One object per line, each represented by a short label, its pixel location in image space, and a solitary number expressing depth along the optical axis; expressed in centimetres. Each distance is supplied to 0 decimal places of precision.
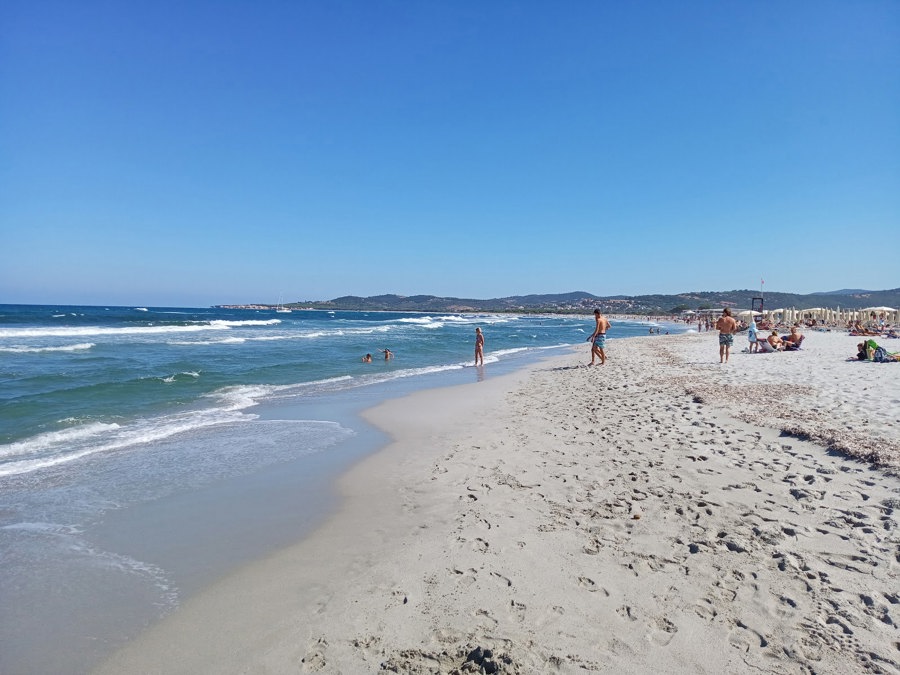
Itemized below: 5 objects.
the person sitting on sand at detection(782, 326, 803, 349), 1878
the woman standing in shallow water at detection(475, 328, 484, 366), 1917
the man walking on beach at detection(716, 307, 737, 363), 1575
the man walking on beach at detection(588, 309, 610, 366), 1591
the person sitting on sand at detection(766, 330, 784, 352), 1892
